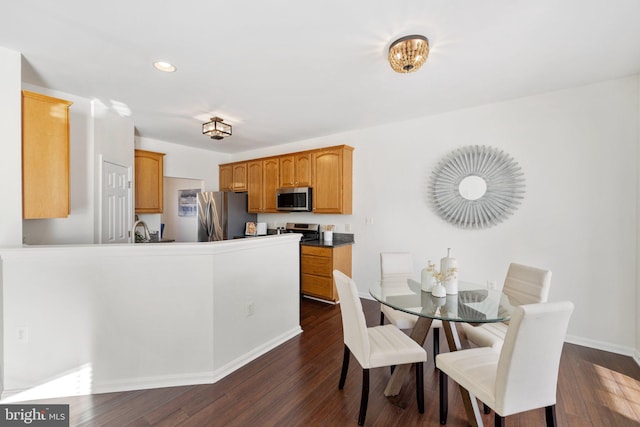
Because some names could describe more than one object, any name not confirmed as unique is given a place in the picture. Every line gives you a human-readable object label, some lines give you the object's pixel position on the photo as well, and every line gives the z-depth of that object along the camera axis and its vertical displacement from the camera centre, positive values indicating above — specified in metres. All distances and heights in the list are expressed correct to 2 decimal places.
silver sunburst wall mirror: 3.01 +0.31
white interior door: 3.18 +0.10
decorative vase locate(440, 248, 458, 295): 2.13 -0.53
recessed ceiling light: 2.23 +1.25
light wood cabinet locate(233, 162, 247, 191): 5.37 +0.71
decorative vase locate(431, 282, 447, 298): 2.06 -0.62
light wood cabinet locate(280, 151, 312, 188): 4.45 +0.72
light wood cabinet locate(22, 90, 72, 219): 2.08 +0.44
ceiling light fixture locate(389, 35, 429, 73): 1.85 +1.14
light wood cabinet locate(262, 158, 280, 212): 4.90 +0.55
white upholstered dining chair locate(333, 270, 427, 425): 1.71 -0.91
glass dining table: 1.68 -0.67
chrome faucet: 4.01 -0.43
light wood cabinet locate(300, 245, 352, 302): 3.90 -0.85
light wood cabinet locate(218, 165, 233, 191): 5.61 +0.73
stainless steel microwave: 4.41 +0.21
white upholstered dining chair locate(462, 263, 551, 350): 1.98 -0.69
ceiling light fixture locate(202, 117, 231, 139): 3.33 +1.05
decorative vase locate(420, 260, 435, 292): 2.21 -0.56
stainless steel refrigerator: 5.02 -0.08
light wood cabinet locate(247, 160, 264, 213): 5.12 +0.48
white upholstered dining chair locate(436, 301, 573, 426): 1.27 -0.76
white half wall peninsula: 1.88 -0.80
